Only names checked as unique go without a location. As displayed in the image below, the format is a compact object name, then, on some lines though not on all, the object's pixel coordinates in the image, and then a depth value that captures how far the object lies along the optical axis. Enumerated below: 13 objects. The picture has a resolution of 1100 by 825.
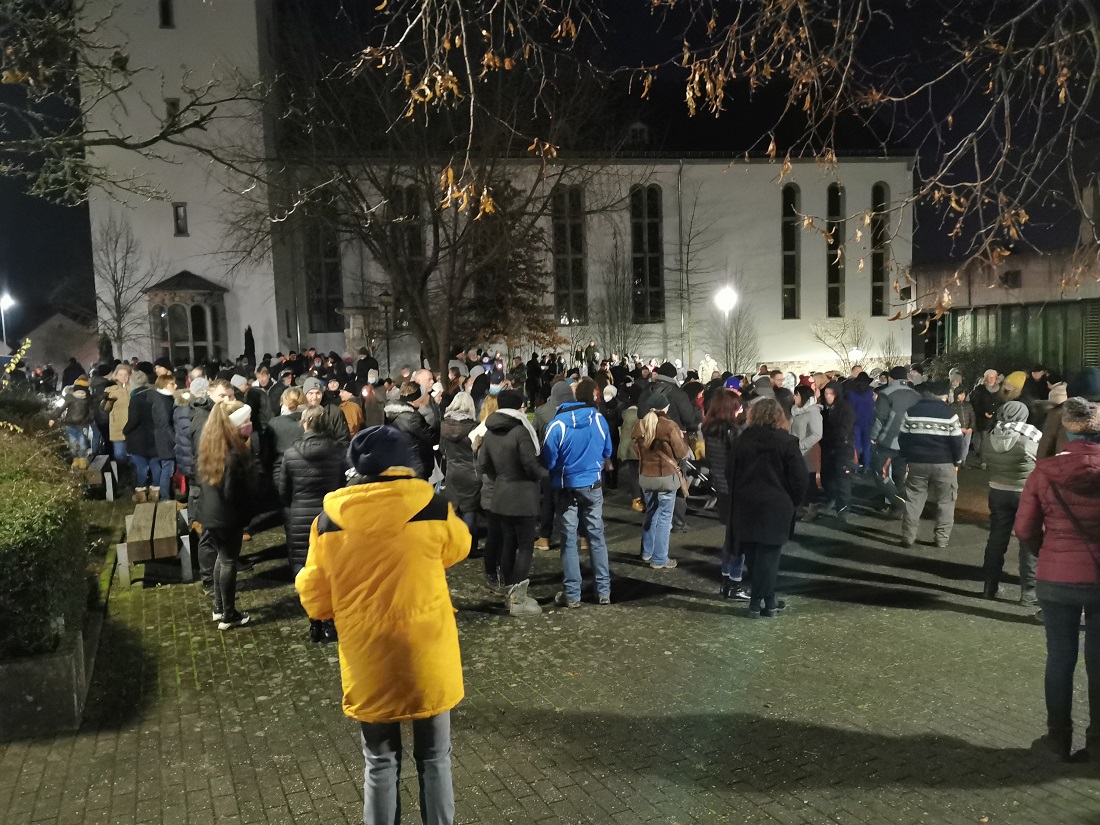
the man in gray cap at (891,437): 10.70
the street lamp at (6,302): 53.41
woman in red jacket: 4.64
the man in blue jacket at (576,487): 7.64
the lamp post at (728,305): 36.69
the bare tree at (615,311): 40.34
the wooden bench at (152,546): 8.41
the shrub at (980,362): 26.05
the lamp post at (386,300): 28.42
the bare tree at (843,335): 43.84
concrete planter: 5.23
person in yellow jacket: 3.60
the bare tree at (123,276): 34.06
